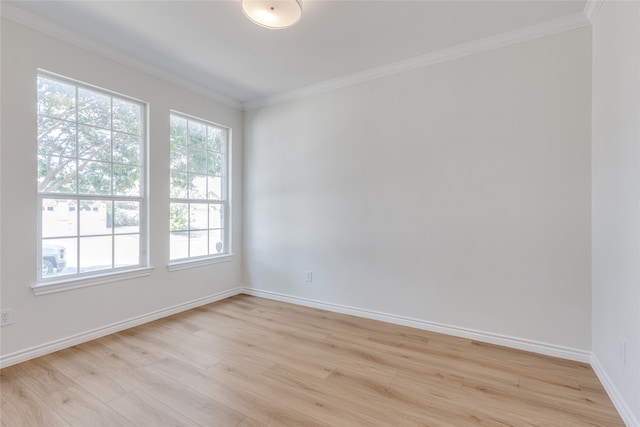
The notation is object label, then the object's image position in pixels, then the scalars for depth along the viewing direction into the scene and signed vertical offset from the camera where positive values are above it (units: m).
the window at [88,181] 2.45 +0.31
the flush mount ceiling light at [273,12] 2.00 +1.45
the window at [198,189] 3.46 +0.32
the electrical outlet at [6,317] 2.16 -0.79
